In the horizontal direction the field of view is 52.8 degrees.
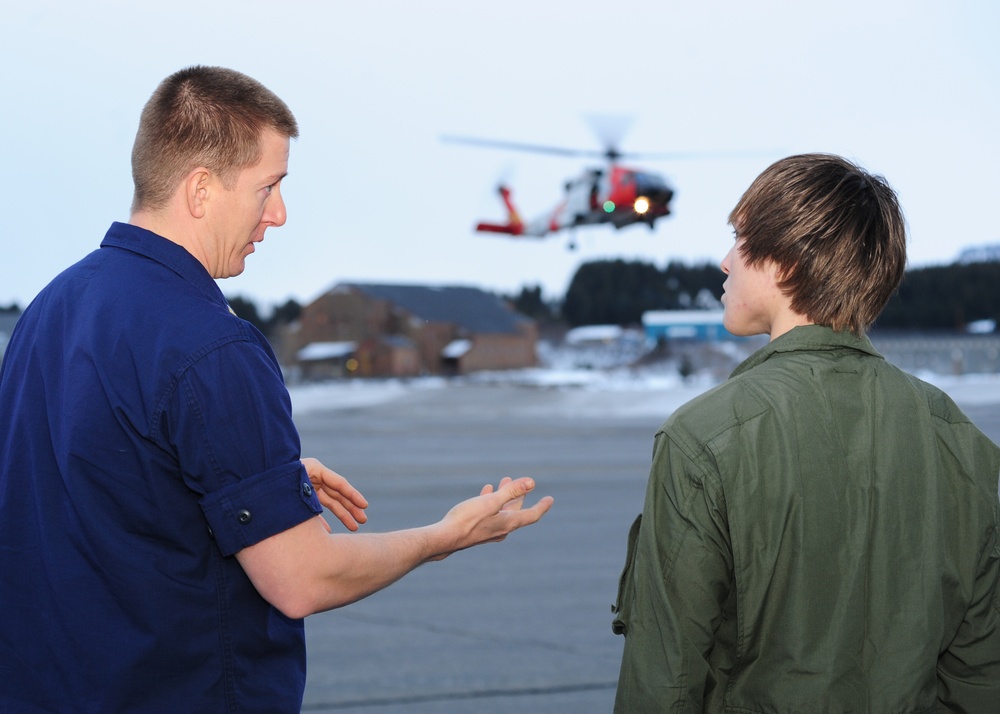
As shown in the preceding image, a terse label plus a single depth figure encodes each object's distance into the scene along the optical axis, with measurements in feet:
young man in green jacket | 6.75
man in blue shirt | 6.25
